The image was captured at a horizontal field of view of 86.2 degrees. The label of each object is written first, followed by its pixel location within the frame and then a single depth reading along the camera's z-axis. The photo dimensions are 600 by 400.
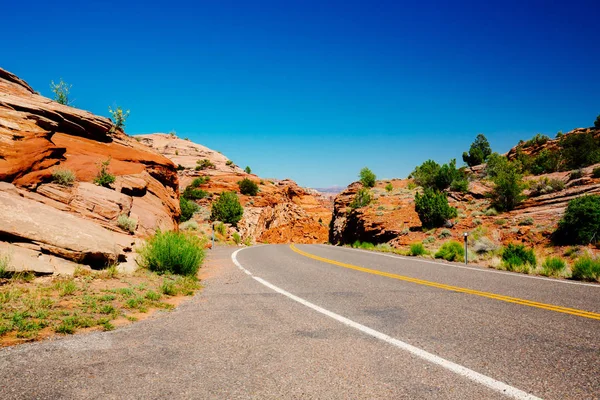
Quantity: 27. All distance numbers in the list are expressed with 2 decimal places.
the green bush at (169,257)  8.75
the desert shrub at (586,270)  8.45
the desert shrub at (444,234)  19.60
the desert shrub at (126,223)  11.01
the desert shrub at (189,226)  29.69
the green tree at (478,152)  62.83
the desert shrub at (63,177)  10.67
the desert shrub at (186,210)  36.09
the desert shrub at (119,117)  19.84
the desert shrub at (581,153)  30.05
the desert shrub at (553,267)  9.59
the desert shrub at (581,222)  13.42
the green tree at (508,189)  21.31
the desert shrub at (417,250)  16.03
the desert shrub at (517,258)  10.82
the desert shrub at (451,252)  14.11
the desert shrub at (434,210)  21.72
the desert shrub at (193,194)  47.72
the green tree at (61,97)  17.16
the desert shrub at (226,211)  39.56
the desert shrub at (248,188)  53.06
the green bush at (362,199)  34.62
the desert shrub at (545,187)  21.13
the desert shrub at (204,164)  61.88
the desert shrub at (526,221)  17.64
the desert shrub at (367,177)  47.22
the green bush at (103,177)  12.97
